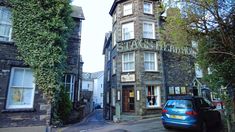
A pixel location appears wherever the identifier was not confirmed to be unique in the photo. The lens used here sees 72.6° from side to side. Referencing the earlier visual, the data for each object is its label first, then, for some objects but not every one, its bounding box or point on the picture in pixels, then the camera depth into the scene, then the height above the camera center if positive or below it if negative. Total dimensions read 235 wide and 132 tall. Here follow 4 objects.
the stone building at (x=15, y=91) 7.95 -0.11
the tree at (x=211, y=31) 7.63 +3.03
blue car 7.32 -1.15
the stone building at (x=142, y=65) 14.56 +2.43
